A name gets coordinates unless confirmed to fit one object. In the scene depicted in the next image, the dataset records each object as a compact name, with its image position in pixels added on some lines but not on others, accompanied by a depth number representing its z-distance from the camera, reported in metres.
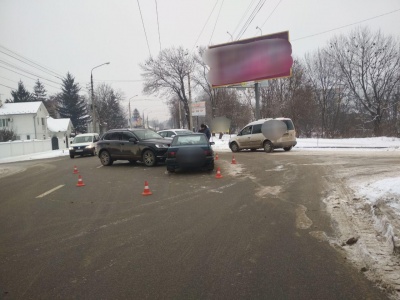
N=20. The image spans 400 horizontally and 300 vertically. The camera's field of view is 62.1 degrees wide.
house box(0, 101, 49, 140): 55.28
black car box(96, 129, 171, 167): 14.57
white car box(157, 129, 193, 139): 22.92
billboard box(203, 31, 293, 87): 27.08
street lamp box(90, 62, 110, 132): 36.43
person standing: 18.92
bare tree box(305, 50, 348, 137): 46.66
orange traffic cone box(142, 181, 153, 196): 8.40
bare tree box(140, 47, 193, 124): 52.47
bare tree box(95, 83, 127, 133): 78.97
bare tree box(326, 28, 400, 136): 37.88
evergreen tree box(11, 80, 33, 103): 75.31
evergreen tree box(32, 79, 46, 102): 86.94
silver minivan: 19.19
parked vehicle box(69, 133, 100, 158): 25.34
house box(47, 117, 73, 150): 64.25
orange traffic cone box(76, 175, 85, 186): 10.47
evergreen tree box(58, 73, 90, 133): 76.81
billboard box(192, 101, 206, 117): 41.19
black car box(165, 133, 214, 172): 11.70
